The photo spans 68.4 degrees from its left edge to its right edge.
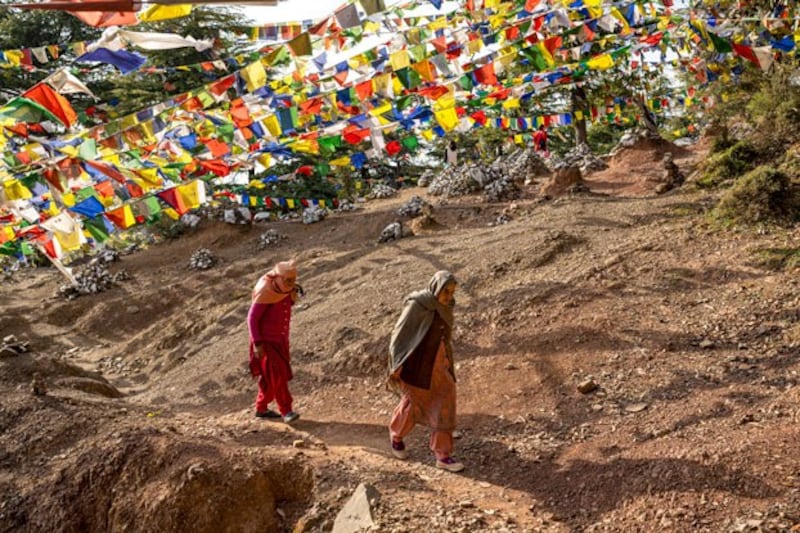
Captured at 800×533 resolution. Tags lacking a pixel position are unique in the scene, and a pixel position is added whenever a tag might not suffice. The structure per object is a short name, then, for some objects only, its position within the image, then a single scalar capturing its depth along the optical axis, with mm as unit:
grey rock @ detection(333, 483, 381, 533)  3744
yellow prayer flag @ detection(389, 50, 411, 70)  7539
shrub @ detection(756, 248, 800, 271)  6934
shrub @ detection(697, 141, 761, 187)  11312
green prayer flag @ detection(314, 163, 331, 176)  11636
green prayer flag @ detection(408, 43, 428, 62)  7617
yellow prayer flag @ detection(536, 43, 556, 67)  7883
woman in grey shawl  4793
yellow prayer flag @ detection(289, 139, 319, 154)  8939
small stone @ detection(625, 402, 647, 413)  5227
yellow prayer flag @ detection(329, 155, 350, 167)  10757
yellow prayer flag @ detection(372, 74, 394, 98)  7443
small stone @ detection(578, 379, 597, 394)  5793
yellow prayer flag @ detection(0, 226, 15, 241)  9234
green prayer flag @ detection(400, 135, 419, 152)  9482
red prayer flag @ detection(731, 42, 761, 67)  6730
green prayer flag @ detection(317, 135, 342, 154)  8689
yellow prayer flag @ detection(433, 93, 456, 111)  7497
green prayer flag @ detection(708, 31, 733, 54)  6766
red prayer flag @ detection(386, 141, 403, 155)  9445
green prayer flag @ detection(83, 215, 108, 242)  7102
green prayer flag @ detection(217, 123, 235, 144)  8195
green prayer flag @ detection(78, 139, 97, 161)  6438
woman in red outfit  6293
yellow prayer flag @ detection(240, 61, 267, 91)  6575
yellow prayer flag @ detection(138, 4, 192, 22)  4594
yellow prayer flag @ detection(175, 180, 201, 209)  7004
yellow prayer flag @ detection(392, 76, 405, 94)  7463
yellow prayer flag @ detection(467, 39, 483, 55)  8266
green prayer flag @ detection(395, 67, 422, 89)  7363
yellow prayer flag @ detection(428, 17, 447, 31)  8694
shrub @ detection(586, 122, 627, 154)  29078
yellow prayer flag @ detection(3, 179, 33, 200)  6559
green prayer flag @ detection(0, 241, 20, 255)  10588
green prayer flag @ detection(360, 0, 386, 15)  5727
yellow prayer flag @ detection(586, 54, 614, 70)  8547
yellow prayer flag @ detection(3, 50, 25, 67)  7863
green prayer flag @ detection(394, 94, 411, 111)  8359
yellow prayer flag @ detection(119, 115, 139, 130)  7695
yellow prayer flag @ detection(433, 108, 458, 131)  7293
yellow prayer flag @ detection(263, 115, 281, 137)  7646
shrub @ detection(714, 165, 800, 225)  8273
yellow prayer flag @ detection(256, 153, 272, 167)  9539
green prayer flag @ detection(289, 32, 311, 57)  6094
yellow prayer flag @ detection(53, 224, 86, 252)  6676
